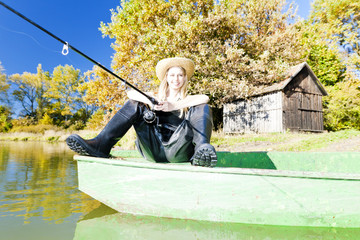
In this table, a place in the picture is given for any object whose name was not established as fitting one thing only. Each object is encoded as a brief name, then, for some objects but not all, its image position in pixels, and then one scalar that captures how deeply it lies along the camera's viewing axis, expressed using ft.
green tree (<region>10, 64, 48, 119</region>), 91.44
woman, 6.88
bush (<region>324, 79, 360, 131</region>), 47.83
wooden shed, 43.55
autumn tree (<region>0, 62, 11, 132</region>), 75.81
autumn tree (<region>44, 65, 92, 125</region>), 94.84
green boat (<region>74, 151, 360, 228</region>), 5.17
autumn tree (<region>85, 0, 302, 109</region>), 35.40
